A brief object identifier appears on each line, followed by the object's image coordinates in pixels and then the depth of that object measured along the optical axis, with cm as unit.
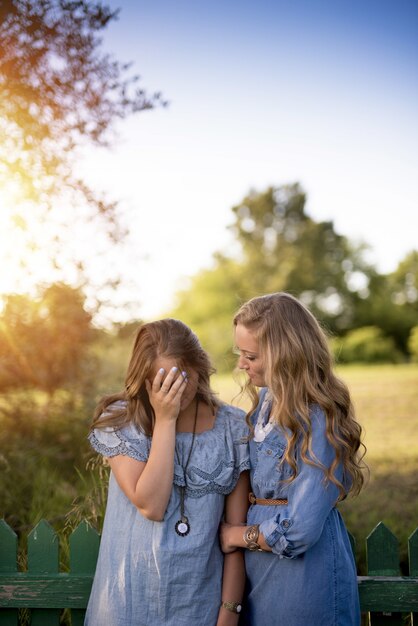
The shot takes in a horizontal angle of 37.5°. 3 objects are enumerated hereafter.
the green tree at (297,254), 3600
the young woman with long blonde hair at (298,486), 212
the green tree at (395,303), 3322
